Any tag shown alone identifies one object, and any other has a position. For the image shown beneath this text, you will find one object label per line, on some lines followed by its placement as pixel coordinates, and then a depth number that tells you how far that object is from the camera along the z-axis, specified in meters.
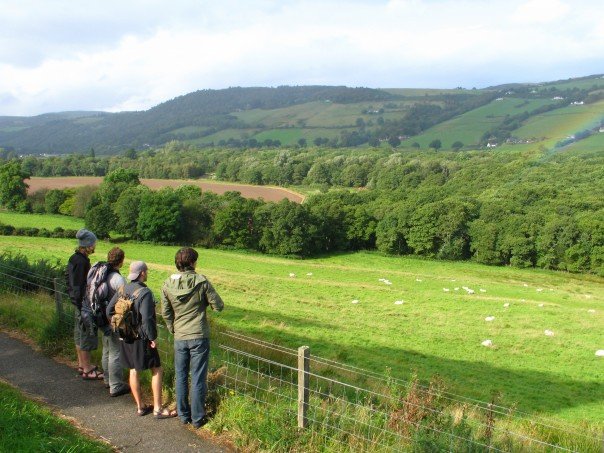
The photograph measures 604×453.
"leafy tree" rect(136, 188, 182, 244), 71.81
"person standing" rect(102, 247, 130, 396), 8.34
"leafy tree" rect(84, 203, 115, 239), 75.19
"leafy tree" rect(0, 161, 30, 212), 87.00
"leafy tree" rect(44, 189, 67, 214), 87.56
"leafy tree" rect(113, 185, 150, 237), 74.25
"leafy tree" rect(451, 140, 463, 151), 170.24
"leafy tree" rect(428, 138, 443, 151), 174.12
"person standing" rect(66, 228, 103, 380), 9.20
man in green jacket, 7.18
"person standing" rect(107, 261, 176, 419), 7.62
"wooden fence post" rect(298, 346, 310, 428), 6.98
